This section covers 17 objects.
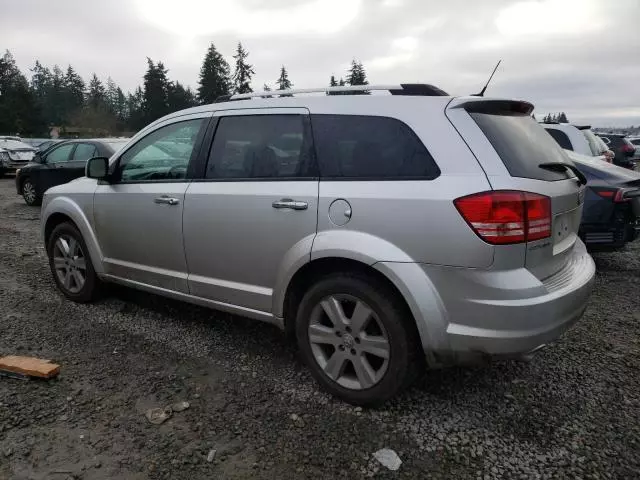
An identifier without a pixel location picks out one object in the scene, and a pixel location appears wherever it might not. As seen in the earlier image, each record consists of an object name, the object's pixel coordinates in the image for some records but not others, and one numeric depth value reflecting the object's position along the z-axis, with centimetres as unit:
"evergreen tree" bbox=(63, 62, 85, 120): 8512
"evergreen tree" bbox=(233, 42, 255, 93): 7469
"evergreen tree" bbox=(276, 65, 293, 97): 8452
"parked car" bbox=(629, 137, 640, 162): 2685
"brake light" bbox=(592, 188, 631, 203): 520
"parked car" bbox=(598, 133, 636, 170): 1709
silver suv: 240
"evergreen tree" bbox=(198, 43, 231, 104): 6731
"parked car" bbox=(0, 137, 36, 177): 1804
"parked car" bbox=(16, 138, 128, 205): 1033
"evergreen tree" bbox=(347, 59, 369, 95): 6744
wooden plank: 313
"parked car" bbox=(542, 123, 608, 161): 730
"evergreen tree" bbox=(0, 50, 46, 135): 5409
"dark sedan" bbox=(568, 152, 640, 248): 521
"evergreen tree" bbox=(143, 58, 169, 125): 6681
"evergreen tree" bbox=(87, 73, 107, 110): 9068
